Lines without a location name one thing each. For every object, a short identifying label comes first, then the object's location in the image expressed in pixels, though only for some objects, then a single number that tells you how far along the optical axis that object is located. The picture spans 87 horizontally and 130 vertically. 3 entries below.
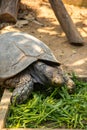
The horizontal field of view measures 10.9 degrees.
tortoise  5.46
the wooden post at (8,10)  9.17
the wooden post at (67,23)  8.77
